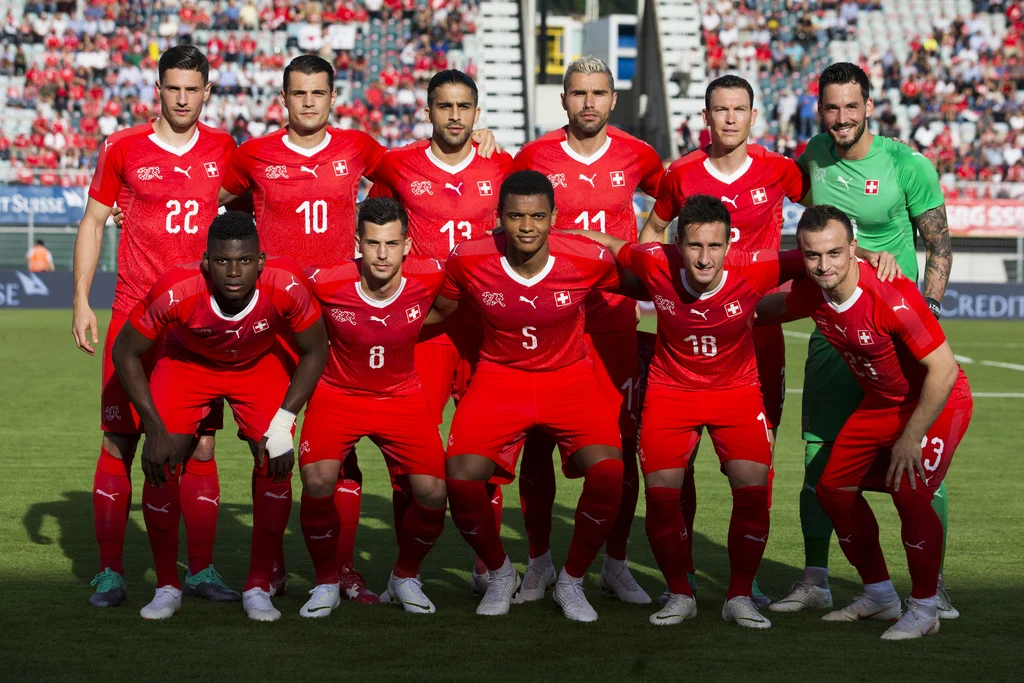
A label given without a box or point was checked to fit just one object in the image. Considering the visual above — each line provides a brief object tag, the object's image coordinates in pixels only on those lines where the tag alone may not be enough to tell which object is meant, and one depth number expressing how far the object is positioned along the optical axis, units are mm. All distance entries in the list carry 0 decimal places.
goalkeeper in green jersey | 12359
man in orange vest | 51531
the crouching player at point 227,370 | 11187
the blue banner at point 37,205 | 51000
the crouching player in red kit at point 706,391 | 11359
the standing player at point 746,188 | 12687
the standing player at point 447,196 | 12633
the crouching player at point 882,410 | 10969
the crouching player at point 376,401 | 11547
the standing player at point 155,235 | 12109
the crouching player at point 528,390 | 11625
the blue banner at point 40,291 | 52187
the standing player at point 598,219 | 12734
